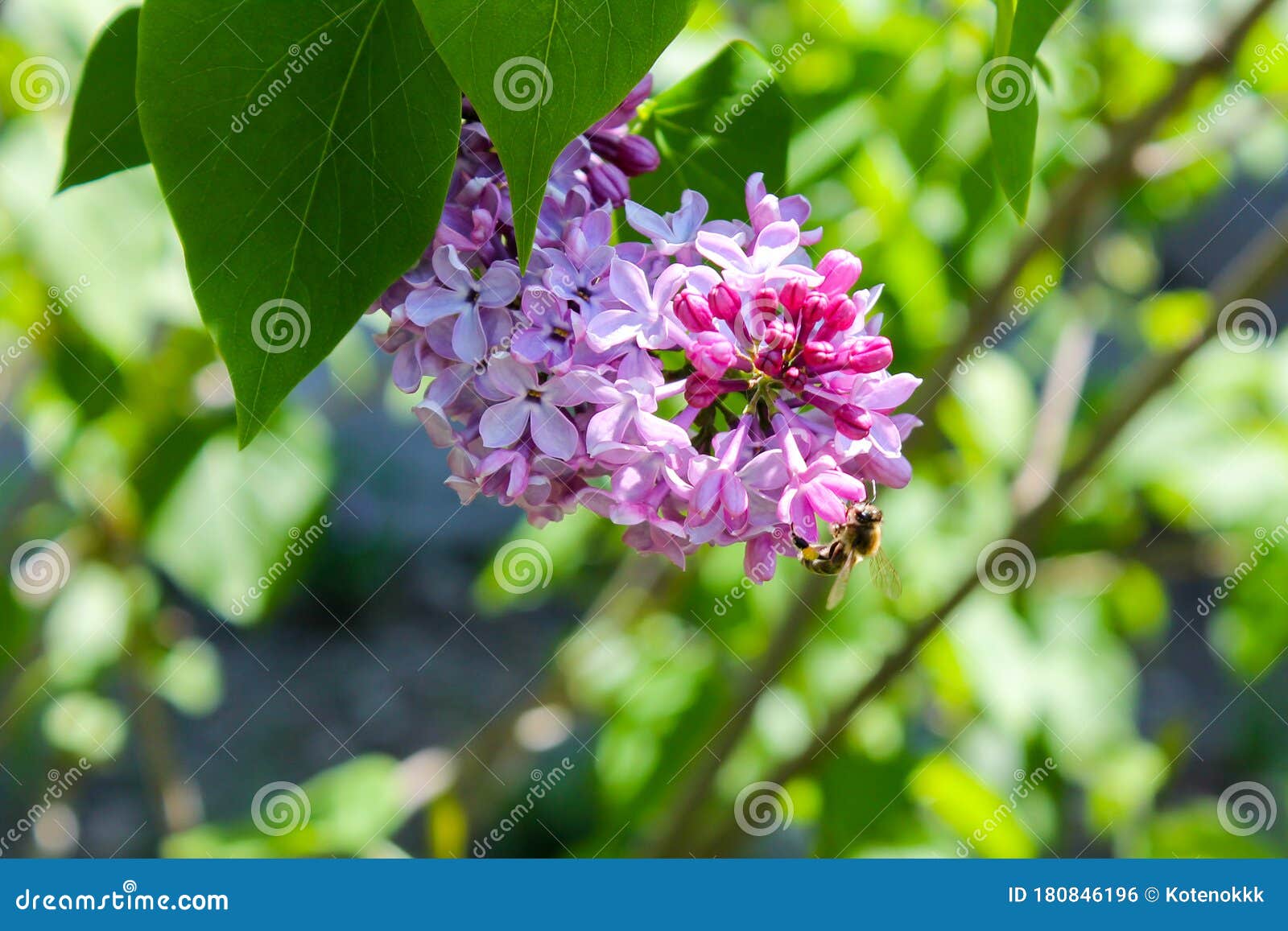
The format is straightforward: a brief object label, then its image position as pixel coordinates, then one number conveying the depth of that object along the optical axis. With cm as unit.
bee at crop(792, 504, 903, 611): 58
